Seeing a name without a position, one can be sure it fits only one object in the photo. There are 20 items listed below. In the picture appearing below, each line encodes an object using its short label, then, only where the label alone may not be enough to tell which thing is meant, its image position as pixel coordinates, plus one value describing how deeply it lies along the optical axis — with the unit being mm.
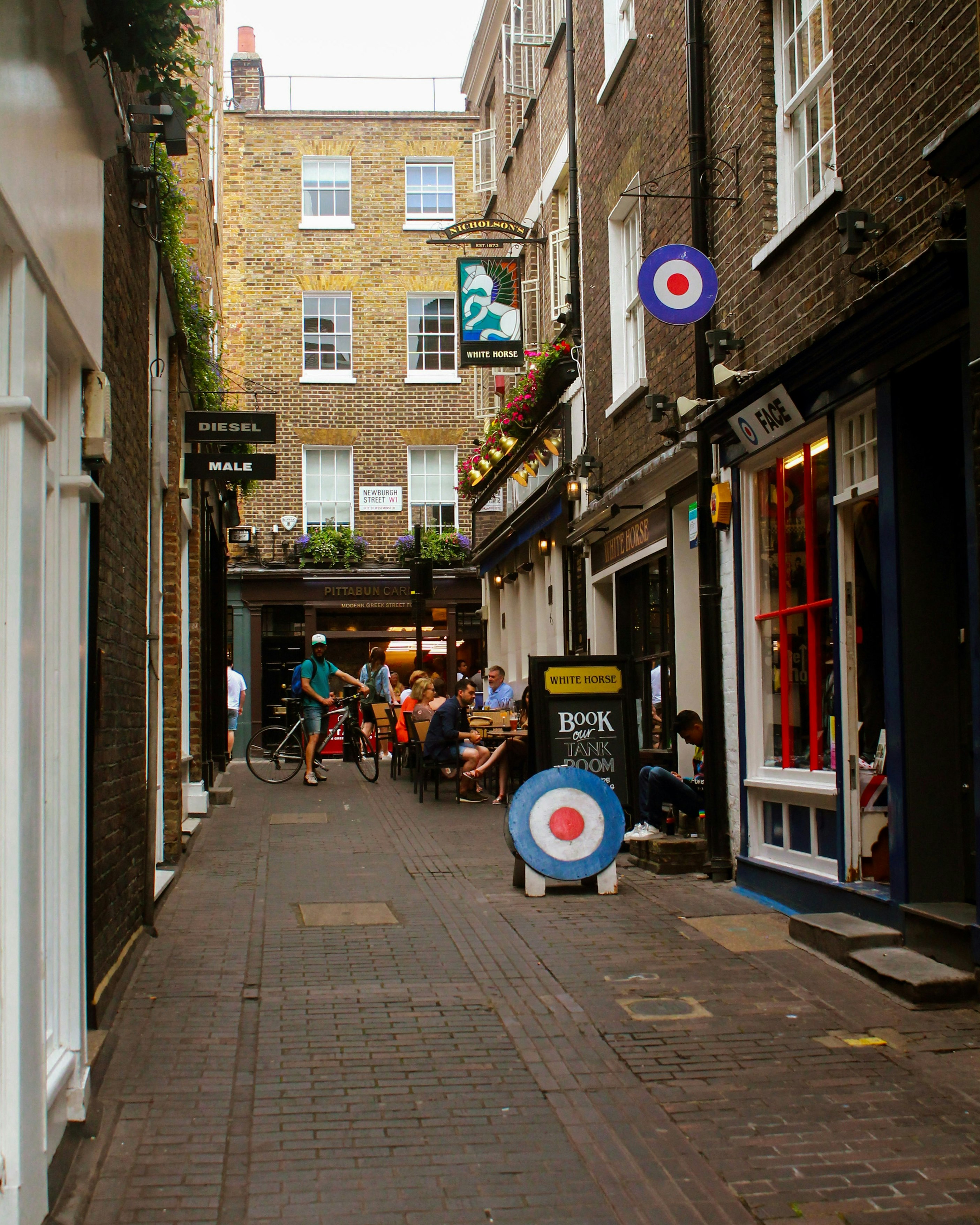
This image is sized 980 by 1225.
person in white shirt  20000
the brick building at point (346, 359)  29344
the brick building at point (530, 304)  16844
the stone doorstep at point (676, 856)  10008
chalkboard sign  10781
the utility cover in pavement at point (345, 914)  8227
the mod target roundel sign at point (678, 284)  9398
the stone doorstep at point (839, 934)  7020
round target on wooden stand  8906
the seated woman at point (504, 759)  14656
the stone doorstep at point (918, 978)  6188
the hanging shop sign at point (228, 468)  11773
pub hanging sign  18484
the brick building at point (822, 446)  7051
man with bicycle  16203
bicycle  17188
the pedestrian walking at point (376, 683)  21141
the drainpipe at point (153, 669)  7945
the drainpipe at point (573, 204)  15648
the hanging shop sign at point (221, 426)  11383
